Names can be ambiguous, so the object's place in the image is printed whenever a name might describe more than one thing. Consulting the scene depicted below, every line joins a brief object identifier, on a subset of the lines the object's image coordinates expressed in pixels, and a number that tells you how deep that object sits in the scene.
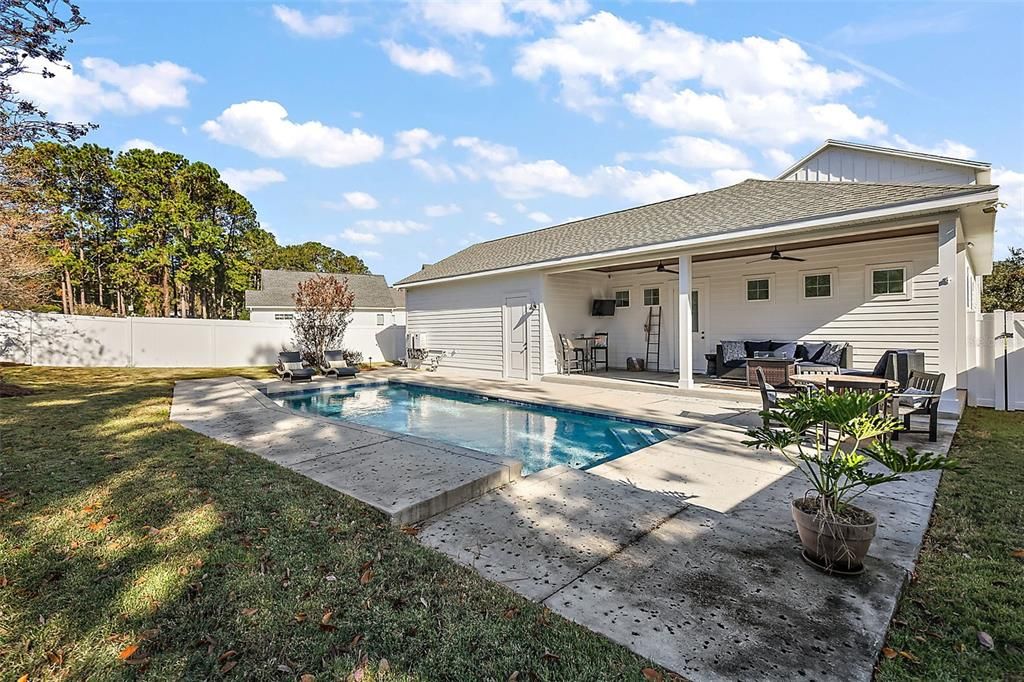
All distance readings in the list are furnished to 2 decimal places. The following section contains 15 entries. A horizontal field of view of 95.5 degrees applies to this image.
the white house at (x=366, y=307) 19.44
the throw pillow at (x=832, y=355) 8.51
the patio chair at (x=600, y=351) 12.70
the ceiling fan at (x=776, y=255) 8.93
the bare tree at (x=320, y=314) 13.91
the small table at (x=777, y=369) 7.79
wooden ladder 12.10
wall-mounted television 12.57
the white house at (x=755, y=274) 7.04
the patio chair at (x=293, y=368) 12.16
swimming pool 6.12
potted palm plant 2.34
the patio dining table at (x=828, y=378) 5.29
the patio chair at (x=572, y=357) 11.86
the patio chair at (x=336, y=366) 12.91
